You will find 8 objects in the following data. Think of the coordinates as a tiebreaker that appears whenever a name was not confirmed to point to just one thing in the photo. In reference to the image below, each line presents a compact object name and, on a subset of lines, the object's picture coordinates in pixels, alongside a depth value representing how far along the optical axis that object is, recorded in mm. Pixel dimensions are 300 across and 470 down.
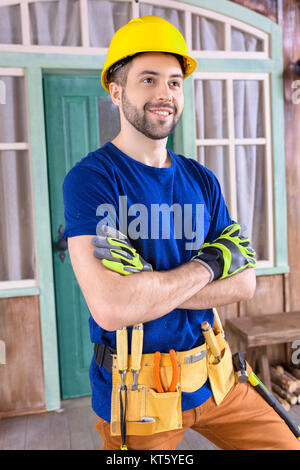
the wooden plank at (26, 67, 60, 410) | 2986
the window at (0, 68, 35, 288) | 3012
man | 1233
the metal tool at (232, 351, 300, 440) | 1529
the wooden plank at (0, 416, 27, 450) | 2730
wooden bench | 3031
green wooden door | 3129
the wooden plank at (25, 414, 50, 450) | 2721
